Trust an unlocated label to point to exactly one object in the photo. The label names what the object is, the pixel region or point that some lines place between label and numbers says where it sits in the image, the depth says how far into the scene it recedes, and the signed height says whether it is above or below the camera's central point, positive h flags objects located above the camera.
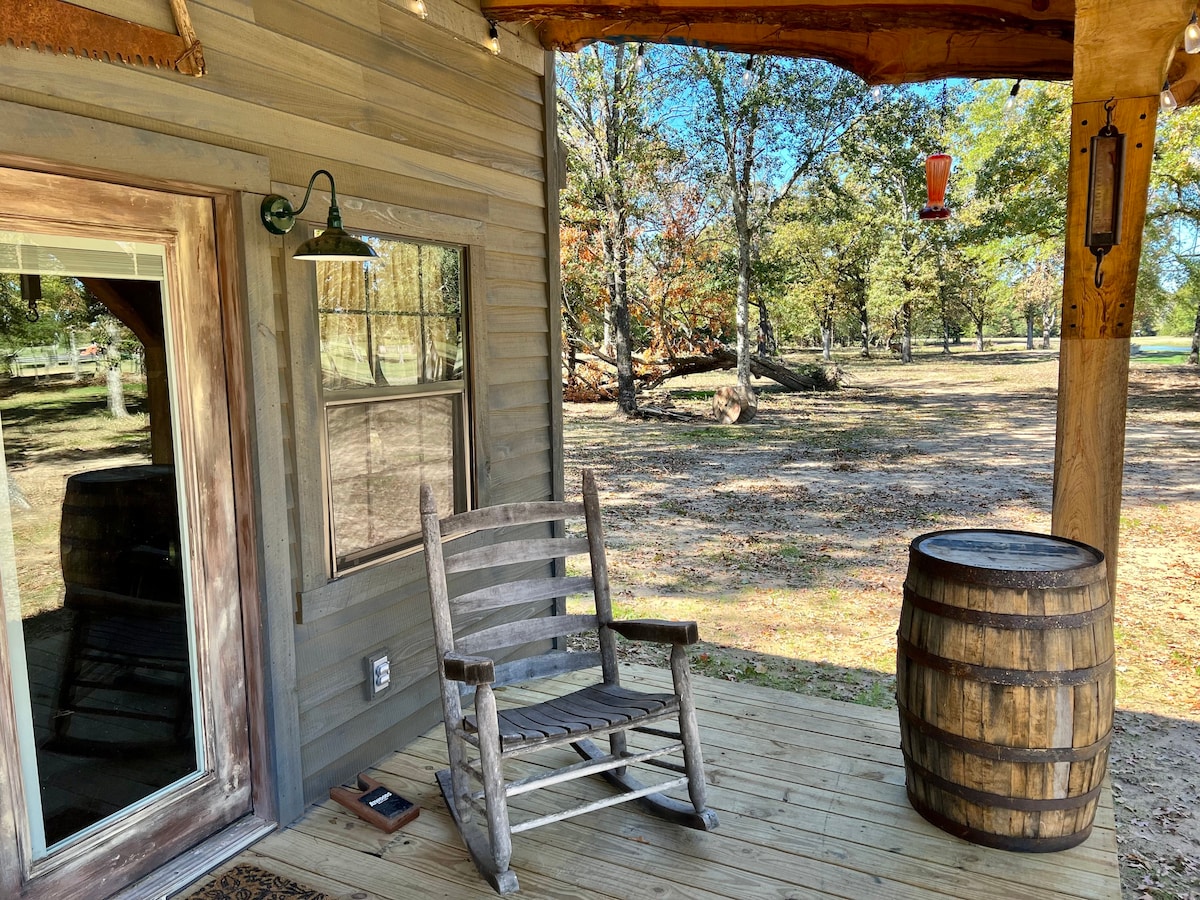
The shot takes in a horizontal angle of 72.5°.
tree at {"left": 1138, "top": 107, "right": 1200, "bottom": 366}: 12.63 +2.65
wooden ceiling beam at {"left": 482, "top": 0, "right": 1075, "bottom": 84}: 2.97 +1.22
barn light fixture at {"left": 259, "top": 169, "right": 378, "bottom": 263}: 2.25 +0.33
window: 2.63 -0.12
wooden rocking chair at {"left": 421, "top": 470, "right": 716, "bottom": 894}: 2.14 -1.00
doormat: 2.09 -1.37
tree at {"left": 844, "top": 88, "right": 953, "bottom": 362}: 15.78 +3.65
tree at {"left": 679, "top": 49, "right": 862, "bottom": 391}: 13.66 +3.88
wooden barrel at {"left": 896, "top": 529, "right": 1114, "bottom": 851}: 2.17 -0.92
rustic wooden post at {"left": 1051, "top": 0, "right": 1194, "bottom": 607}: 2.43 +0.22
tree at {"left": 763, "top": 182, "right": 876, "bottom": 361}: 17.45 +2.84
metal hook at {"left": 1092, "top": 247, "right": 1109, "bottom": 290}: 2.52 +0.26
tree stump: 13.27 -0.88
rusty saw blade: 1.66 +0.71
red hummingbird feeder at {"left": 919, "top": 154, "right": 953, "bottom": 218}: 5.68 +1.18
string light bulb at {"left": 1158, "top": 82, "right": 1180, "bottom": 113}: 3.12 +0.94
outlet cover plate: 2.74 -1.07
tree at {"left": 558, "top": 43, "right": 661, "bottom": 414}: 12.98 +3.32
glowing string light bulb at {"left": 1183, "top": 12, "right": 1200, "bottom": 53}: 2.44 +0.92
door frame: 2.15 -0.36
